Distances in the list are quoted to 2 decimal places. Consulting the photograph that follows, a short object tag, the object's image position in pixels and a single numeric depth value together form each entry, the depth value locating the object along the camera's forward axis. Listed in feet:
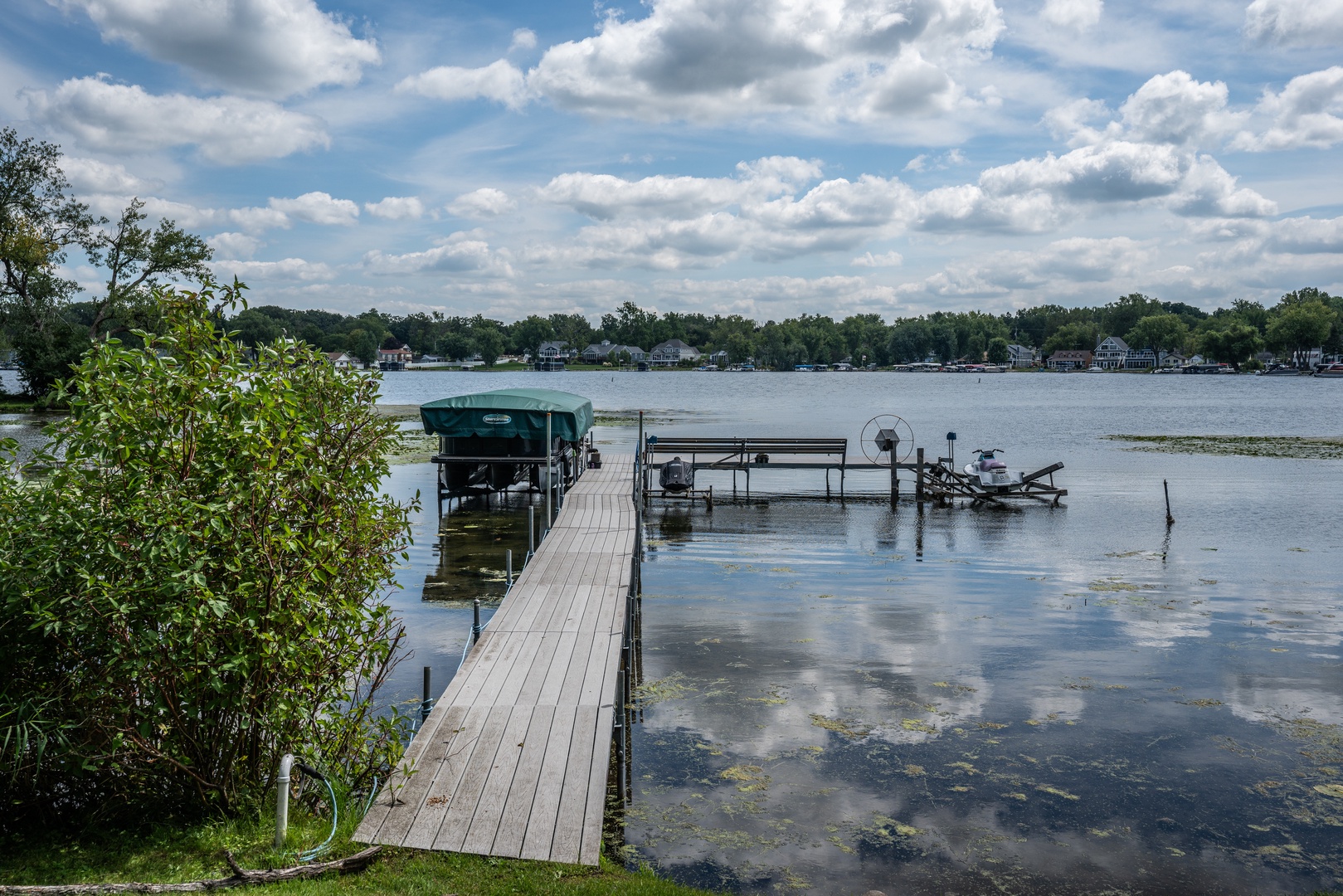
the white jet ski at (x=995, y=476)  88.84
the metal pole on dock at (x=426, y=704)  27.15
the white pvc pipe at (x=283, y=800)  18.44
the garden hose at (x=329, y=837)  18.54
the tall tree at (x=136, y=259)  184.14
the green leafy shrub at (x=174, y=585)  18.30
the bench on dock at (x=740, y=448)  94.17
